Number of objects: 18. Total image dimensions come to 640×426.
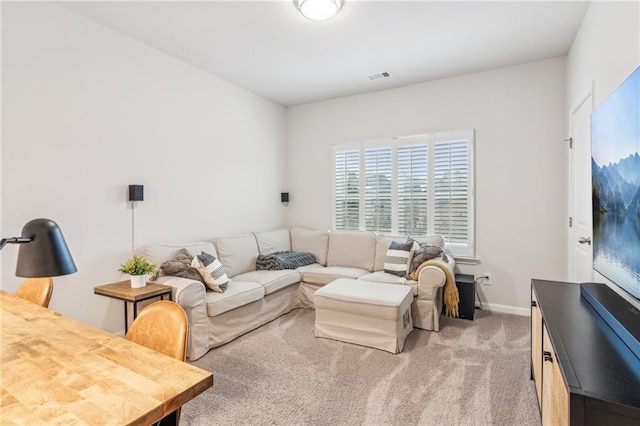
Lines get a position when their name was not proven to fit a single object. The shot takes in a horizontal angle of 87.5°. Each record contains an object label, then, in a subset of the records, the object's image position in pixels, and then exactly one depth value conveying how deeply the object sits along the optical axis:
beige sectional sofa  2.83
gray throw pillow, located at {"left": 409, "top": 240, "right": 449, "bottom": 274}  3.56
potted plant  2.70
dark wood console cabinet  0.99
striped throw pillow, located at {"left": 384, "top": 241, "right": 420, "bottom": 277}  3.70
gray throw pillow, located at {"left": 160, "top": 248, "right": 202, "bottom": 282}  3.03
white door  2.61
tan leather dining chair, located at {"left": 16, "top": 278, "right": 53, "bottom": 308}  1.94
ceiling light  2.46
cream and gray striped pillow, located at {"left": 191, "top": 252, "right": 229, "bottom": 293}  3.07
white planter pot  2.70
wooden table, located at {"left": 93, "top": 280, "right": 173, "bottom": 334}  2.52
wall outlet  3.93
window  4.05
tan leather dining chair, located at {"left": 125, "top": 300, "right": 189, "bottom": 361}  1.33
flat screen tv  1.42
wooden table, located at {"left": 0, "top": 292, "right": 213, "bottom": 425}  0.85
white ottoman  2.85
